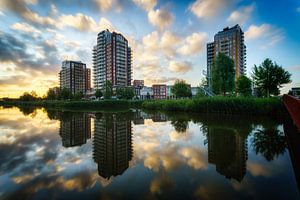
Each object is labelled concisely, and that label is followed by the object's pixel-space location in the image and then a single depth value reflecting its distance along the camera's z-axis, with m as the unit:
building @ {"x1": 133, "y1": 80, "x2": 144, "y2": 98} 132.25
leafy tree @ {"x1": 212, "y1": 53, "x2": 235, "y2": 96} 33.88
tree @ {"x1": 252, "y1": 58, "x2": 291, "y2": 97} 25.91
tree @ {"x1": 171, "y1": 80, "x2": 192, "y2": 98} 62.61
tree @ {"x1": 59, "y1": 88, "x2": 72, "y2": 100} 78.75
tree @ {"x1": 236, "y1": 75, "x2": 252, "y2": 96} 51.09
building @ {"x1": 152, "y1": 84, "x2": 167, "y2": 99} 134.00
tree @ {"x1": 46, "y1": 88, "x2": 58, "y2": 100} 94.29
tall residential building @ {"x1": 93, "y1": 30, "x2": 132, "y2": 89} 102.44
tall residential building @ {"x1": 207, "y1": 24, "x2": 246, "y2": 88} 93.25
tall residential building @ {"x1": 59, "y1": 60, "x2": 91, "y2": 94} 134.62
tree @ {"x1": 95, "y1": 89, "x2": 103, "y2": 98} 85.27
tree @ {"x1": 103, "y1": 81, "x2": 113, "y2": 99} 66.39
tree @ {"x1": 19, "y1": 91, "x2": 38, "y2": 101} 119.81
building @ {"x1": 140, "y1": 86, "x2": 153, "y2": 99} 129.29
